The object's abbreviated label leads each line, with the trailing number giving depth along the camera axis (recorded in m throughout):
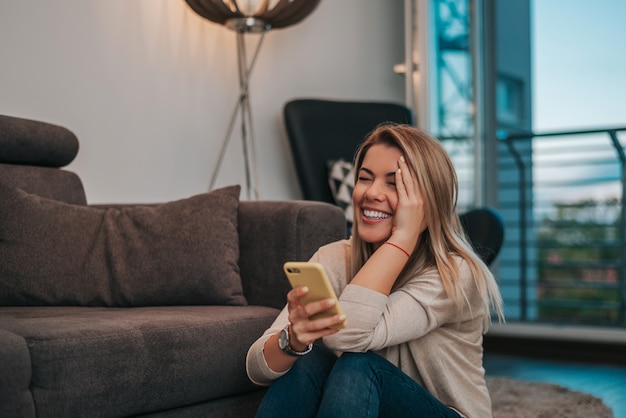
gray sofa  1.55
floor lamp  3.08
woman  1.36
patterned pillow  3.21
